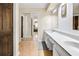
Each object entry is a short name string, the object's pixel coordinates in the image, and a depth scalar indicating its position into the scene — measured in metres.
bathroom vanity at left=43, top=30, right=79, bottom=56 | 0.76
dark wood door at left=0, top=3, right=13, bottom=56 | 1.20
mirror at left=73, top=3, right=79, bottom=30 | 1.07
